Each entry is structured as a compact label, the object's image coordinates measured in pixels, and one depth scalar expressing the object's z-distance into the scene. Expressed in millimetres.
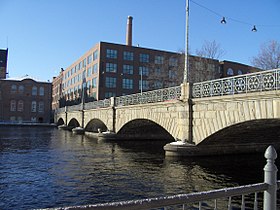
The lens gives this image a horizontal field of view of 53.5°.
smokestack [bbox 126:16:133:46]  65188
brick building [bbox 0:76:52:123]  78250
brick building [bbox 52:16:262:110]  59750
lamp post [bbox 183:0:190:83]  16375
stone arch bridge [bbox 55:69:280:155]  11820
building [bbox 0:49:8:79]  98875
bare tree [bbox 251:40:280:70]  36659
